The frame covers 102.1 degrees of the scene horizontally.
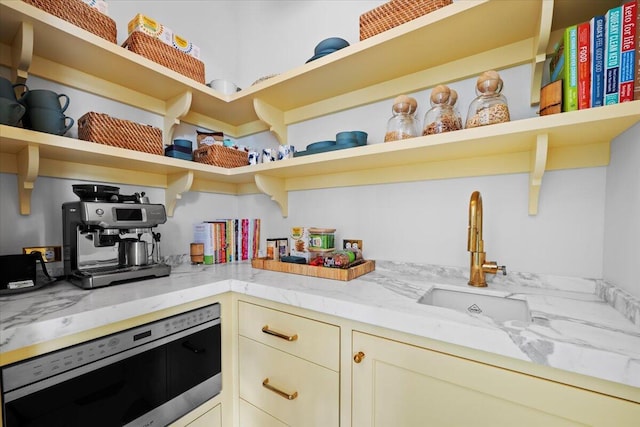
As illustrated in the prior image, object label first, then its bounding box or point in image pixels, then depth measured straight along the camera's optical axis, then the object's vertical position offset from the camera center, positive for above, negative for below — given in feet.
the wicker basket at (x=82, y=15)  3.21 +2.53
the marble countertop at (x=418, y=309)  1.85 -1.04
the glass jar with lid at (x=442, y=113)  3.39 +1.27
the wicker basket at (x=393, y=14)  3.33 +2.59
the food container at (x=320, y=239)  4.43 -0.57
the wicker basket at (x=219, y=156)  5.01 +1.00
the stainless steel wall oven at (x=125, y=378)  2.23 -1.79
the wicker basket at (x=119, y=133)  3.62 +1.09
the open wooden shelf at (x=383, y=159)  2.71 +0.70
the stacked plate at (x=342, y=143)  4.00 +1.01
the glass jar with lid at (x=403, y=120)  3.73 +1.28
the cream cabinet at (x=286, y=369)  2.93 -2.05
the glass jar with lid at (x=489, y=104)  2.97 +1.23
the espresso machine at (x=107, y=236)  3.40 -0.44
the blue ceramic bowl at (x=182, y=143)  4.81 +1.17
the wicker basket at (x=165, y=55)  4.05 +2.54
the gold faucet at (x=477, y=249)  3.29 -0.55
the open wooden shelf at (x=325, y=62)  3.01 +2.14
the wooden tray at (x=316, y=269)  3.75 -1.01
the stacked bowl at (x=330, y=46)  4.09 +2.55
